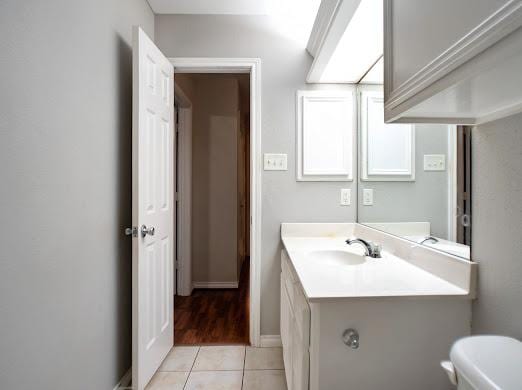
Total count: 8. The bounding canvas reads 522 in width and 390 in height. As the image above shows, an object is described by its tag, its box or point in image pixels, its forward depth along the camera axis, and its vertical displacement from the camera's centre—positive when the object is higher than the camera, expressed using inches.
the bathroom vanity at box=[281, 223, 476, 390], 38.2 -18.4
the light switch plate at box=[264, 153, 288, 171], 83.7 +9.5
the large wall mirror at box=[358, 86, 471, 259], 42.9 +3.2
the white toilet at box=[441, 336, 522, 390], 22.6 -14.3
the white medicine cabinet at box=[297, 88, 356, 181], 83.5 +17.6
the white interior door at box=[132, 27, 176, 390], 60.7 -3.6
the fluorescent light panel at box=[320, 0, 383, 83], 51.7 +32.9
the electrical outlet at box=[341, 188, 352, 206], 84.6 +0.3
